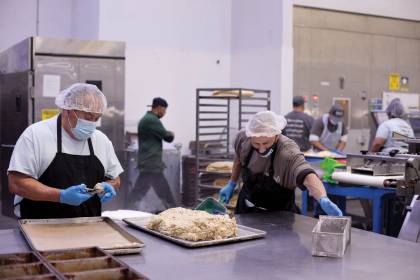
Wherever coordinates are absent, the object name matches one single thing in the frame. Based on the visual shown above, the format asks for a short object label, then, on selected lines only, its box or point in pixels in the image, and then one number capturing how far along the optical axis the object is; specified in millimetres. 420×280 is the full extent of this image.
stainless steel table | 2062
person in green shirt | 6617
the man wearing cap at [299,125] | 6973
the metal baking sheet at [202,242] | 2408
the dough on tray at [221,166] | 6078
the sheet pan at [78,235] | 2268
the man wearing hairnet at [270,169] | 3121
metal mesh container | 2316
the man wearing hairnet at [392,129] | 5891
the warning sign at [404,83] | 8855
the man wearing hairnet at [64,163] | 2795
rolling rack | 6336
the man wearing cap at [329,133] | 6957
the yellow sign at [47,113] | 5348
